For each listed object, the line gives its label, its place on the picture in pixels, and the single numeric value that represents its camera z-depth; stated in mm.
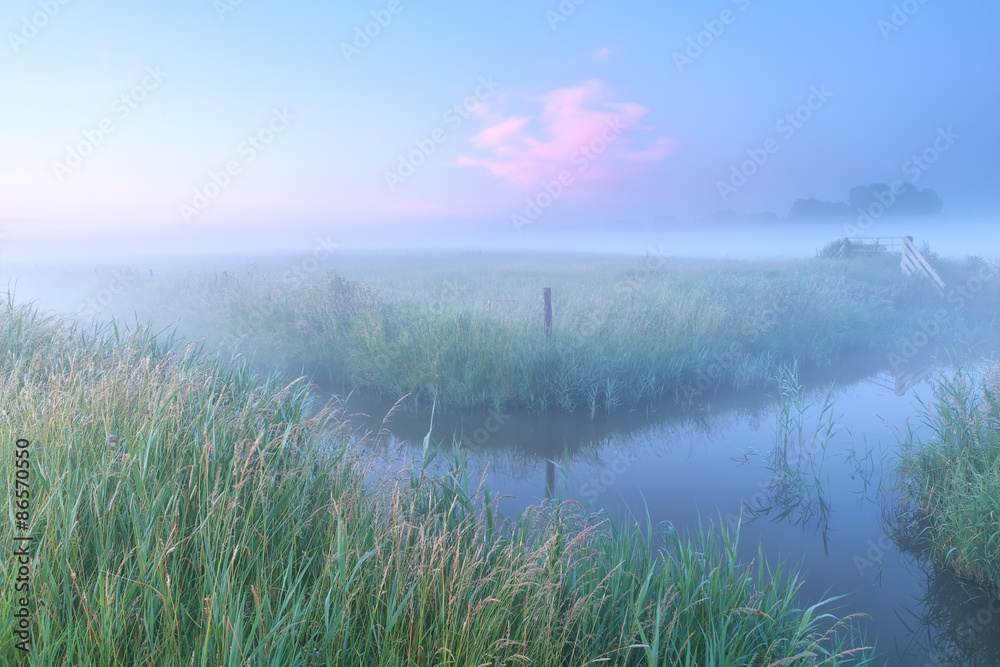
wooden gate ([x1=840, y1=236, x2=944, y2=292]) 20750
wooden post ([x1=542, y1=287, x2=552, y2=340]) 10555
